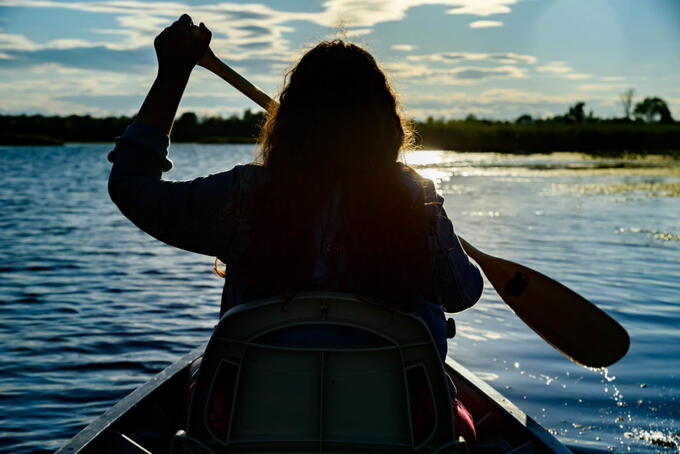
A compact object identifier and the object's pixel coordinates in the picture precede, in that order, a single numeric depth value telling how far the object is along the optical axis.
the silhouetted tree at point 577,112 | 75.65
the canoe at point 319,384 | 1.77
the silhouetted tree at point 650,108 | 105.06
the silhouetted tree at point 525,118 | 76.70
